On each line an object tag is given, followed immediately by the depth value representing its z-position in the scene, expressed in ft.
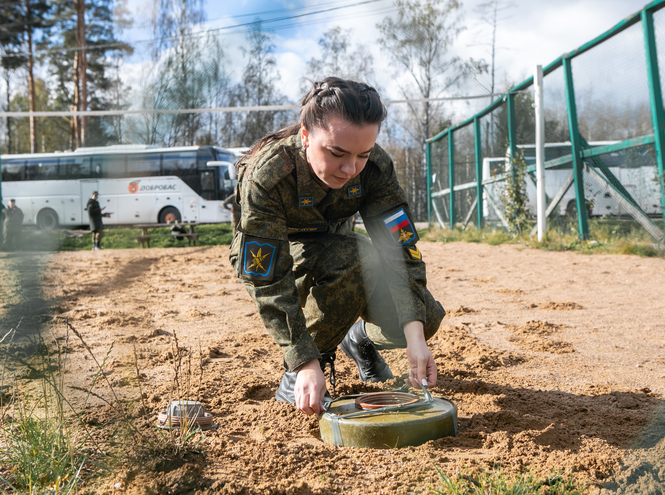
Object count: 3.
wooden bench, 35.97
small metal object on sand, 4.83
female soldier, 4.83
